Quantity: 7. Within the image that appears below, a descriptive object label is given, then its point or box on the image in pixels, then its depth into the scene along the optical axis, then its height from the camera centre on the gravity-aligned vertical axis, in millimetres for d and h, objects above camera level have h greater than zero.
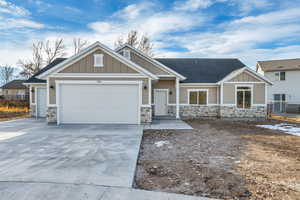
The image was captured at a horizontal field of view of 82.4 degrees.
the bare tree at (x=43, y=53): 28595 +7632
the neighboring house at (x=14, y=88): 38516 +2257
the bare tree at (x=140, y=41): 25256 +8480
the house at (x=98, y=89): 10086 +555
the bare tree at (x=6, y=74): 46062 +6550
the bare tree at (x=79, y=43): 28525 +9249
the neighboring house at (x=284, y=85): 19234 +1564
